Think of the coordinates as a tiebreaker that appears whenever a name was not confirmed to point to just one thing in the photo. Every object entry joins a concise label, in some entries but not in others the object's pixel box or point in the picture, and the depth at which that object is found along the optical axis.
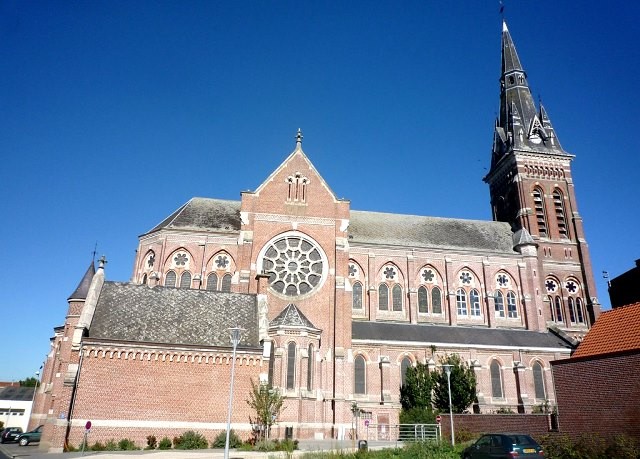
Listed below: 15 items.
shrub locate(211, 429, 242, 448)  25.59
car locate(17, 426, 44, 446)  33.69
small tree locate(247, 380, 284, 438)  26.08
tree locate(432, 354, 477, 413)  33.59
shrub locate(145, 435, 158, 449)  24.92
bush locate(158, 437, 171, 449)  24.86
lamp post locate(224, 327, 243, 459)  21.31
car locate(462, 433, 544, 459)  16.20
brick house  19.20
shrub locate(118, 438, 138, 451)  24.31
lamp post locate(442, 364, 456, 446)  25.30
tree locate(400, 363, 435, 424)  31.77
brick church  26.27
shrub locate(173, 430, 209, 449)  25.05
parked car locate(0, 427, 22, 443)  38.20
